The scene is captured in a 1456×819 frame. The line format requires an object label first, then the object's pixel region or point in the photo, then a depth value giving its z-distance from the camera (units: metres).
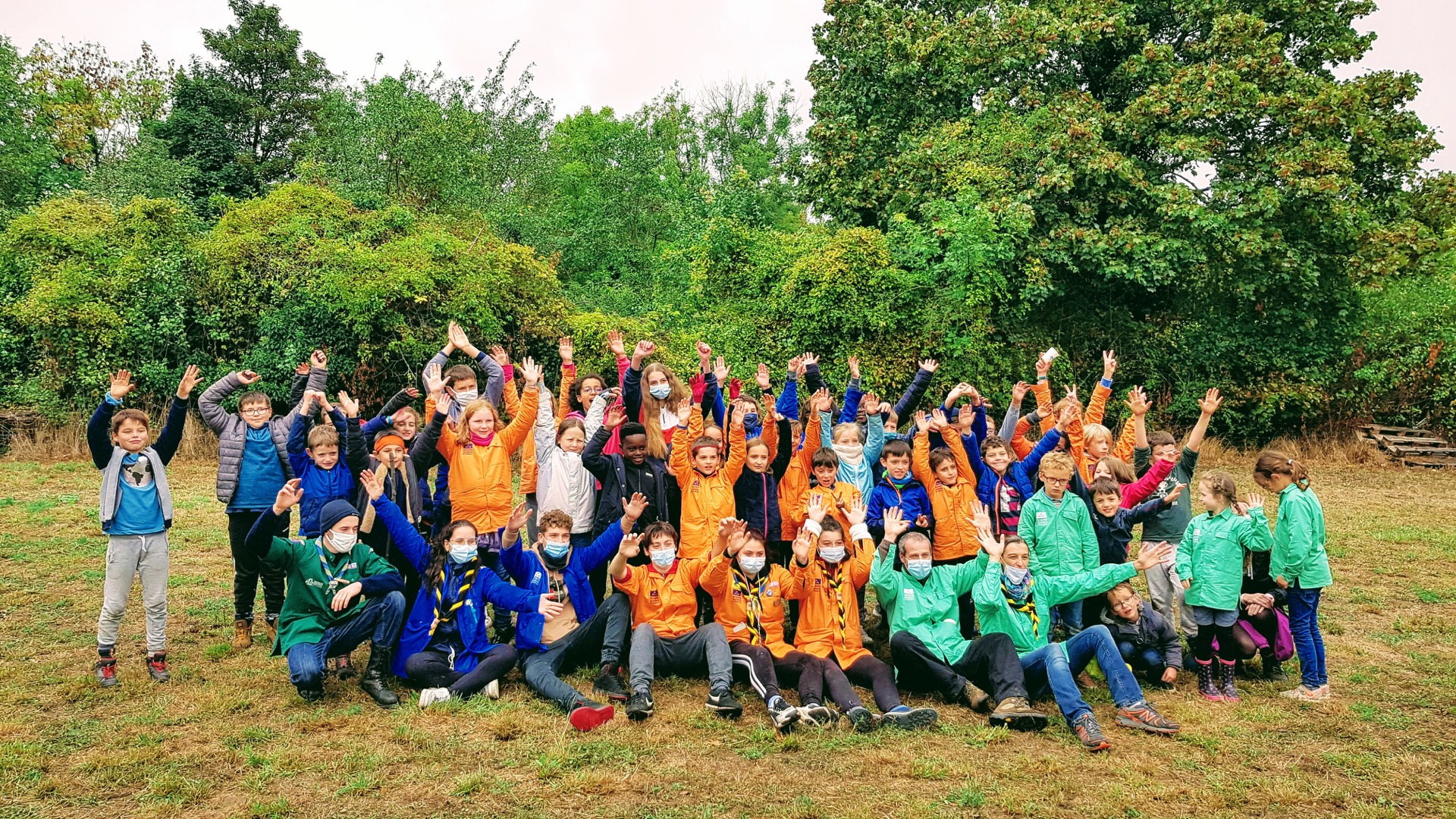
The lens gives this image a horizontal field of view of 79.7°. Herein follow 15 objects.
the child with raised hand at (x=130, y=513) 5.55
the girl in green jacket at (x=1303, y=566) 5.57
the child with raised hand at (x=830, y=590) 5.62
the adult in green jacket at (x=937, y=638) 5.38
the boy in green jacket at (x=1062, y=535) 5.88
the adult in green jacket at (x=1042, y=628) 5.09
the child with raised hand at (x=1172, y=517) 6.34
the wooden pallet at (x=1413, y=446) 17.02
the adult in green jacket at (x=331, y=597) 5.40
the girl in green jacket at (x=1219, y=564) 5.62
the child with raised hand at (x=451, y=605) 5.53
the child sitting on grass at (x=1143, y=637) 5.73
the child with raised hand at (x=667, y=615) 5.49
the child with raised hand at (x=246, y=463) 6.20
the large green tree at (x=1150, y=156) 15.62
